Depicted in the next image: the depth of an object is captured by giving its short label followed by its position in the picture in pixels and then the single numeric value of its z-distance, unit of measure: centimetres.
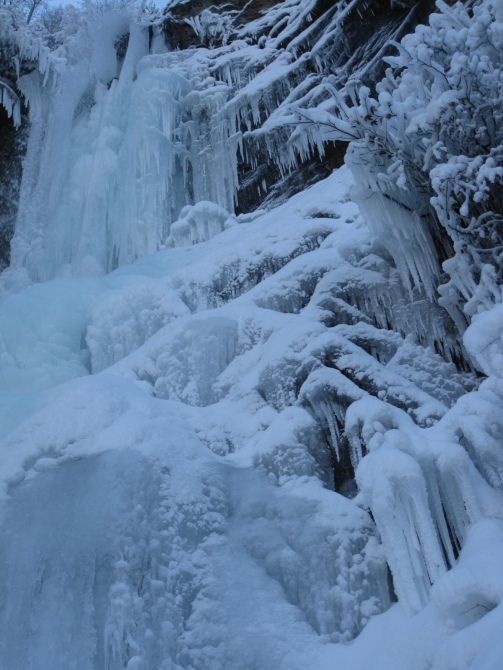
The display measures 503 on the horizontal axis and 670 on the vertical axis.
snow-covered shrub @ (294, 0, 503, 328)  503
